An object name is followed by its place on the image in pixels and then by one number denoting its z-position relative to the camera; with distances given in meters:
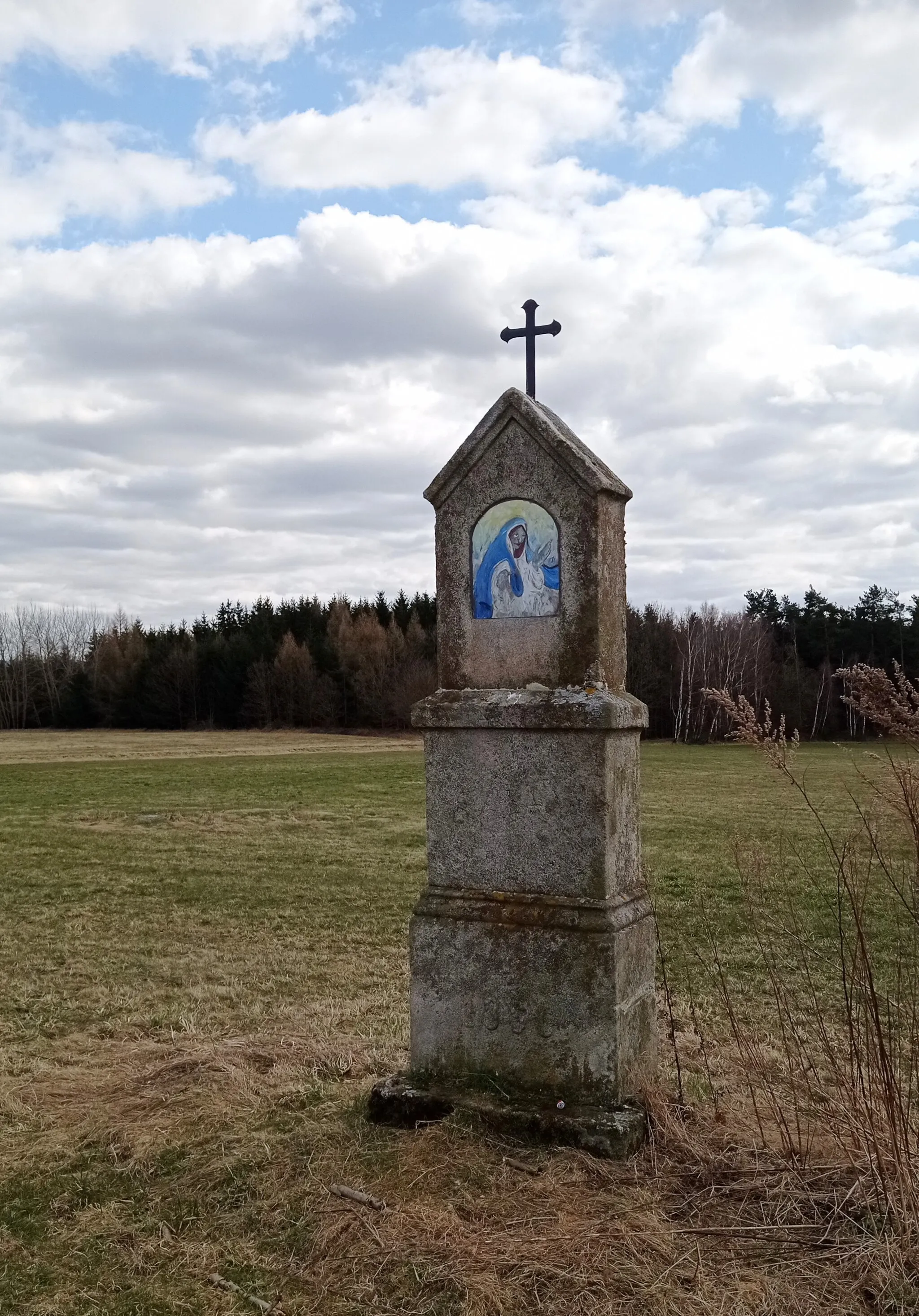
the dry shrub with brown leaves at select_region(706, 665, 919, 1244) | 3.18
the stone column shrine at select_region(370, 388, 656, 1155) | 4.16
